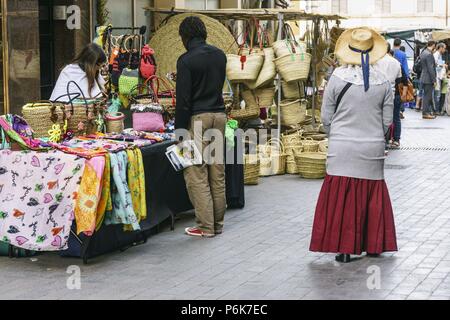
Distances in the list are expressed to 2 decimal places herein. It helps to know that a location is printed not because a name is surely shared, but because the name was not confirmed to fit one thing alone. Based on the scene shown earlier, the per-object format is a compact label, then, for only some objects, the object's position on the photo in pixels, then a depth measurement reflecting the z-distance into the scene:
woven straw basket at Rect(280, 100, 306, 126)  13.75
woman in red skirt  7.96
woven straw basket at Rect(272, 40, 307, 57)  13.06
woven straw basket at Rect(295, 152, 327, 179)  12.75
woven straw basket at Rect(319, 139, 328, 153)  13.73
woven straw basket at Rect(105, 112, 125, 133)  9.26
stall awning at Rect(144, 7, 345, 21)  13.55
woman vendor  9.43
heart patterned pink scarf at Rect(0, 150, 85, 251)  7.91
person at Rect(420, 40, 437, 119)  22.38
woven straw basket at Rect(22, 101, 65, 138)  8.52
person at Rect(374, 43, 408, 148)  13.62
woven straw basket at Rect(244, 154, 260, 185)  12.26
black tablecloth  8.08
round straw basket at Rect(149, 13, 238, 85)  12.98
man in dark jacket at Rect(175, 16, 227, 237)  8.89
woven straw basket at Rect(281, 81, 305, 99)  13.52
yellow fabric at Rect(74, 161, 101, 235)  7.79
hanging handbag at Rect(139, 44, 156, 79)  11.53
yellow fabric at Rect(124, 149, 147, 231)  8.35
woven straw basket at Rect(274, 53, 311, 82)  13.02
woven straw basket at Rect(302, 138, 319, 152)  13.56
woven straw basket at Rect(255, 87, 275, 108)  13.28
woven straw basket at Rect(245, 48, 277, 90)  12.98
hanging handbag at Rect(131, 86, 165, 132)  9.72
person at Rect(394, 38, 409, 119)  18.80
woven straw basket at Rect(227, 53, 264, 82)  12.77
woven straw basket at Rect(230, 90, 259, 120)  13.23
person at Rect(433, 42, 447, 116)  24.38
